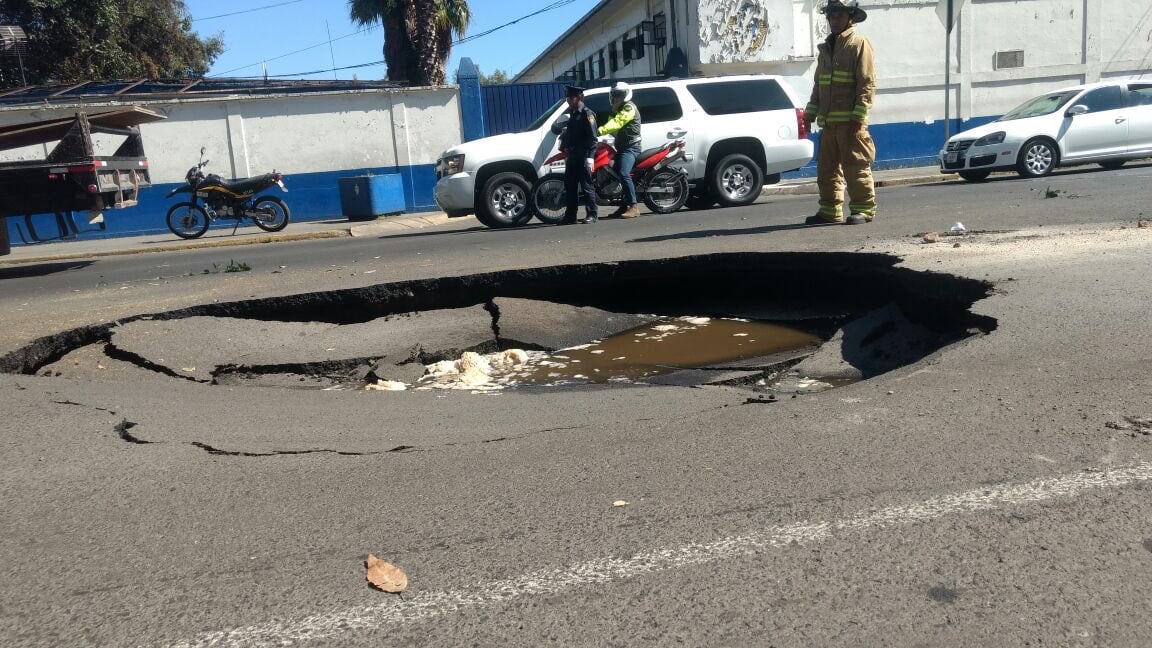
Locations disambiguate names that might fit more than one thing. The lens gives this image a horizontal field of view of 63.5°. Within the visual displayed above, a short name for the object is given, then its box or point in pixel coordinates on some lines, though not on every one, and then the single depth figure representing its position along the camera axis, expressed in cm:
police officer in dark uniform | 1177
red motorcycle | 1247
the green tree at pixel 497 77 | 10406
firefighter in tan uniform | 866
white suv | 1259
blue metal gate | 2127
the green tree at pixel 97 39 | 2530
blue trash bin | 1792
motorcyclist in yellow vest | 1187
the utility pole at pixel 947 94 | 1908
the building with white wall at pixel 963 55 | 2192
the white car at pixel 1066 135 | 1566
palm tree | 2311
